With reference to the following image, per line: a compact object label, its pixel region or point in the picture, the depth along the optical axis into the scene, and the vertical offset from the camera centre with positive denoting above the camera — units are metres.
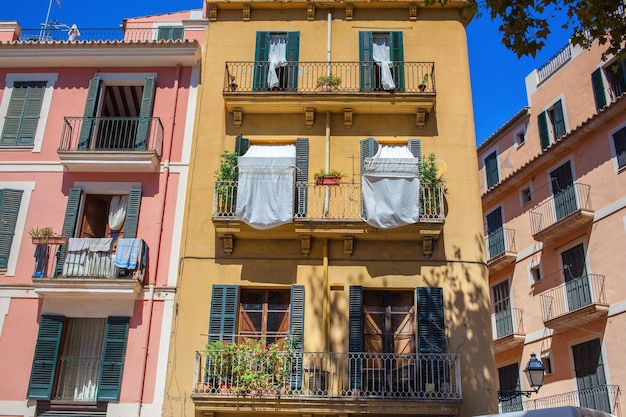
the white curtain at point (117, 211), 16.36 +5.68
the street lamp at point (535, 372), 13.87 +1.84
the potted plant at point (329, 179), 15.72 +6.23
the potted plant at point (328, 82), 16.92 +8.96
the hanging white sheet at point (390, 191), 15.09 +5.85
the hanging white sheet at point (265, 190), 15.24 +5.87
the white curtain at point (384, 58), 16.97 +10.01
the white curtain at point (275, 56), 17.11 +10.09
